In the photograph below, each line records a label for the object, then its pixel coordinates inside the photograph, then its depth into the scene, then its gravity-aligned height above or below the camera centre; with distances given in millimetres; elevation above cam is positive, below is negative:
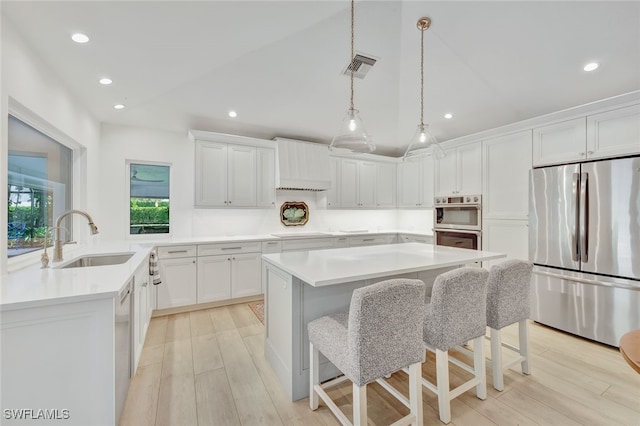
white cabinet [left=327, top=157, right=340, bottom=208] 4914 +533
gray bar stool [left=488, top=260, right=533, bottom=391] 1990 -646
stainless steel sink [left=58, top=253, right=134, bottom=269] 2469 -416
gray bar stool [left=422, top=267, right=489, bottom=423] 1674 -660
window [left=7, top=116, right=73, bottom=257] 1964 +246
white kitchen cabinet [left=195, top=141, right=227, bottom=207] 3857 +580
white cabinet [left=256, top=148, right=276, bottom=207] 4285 +590
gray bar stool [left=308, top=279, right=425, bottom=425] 1374 -681
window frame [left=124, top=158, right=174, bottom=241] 3783 +190
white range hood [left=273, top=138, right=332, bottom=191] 4344 +797
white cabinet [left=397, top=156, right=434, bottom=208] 4879 +586
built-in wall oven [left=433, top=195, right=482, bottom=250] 3869 -116
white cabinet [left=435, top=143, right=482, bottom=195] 3926 +657
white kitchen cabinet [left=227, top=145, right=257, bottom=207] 4070 +583
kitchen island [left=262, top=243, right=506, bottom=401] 1828 -567
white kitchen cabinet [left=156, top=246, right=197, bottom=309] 3416 -789
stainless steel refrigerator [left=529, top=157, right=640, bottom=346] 2541 -345
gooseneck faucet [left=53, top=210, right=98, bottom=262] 2074 -237
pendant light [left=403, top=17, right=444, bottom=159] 2295 +633
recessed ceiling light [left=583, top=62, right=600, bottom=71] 2412 +1318
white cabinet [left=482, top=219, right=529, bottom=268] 3374 -309
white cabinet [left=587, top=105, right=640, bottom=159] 2543 +786
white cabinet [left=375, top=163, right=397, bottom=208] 5469 +598
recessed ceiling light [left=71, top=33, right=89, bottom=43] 1893 +1246
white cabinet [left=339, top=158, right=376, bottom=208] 5094 +590
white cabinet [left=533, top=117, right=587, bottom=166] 2885 +796
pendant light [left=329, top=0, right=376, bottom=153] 2121 +624
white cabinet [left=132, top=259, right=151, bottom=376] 2127 -835
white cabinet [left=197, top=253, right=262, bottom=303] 3629 -857
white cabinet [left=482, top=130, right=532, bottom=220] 3365 +497
